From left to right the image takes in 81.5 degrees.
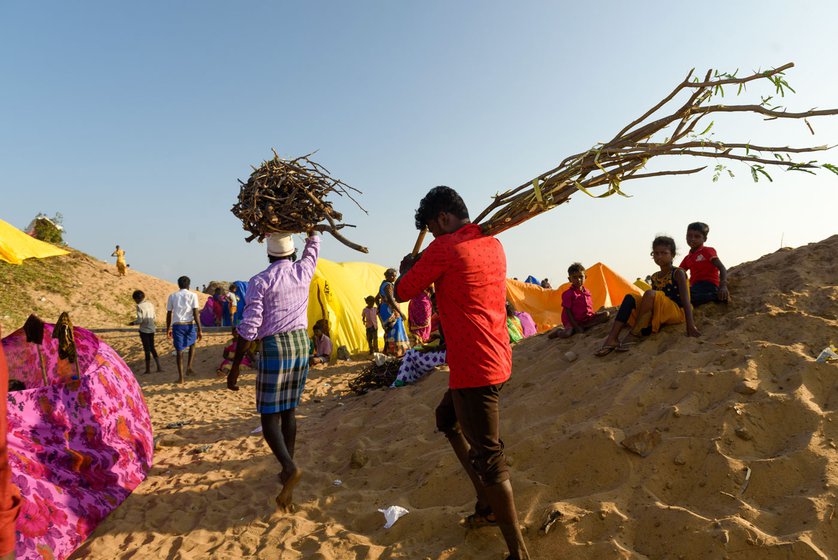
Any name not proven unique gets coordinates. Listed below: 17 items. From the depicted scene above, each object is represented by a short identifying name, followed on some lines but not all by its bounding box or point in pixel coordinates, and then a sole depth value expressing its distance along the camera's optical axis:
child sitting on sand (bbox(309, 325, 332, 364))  10.09
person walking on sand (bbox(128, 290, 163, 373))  9.45
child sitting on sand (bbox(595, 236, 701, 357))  4.28
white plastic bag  3.02
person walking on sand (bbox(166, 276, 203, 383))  8.75
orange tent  13.91
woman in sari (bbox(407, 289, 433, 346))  8.87
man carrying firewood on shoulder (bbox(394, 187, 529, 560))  2.39
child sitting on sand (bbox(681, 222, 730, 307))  4.50
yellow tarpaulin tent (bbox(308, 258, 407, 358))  10.98
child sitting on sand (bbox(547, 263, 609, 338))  5.61
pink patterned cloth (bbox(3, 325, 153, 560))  2.94
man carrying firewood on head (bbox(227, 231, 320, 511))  3.31
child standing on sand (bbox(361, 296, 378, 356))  10.47
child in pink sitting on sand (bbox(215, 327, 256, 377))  9.58
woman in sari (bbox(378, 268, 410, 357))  9.26
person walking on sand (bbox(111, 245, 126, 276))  20.77
